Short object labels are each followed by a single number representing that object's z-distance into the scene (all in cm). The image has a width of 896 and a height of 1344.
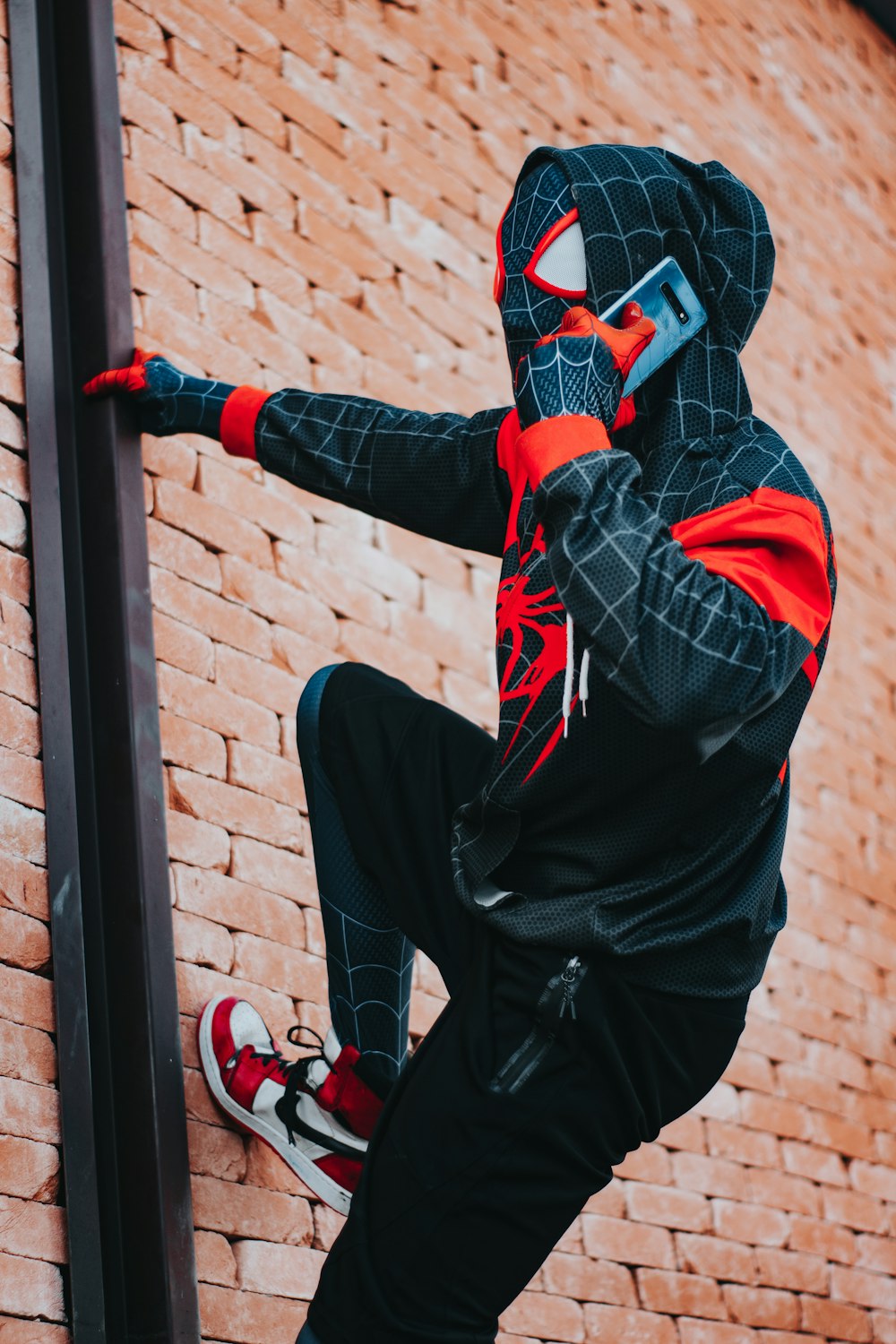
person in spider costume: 308
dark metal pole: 352
